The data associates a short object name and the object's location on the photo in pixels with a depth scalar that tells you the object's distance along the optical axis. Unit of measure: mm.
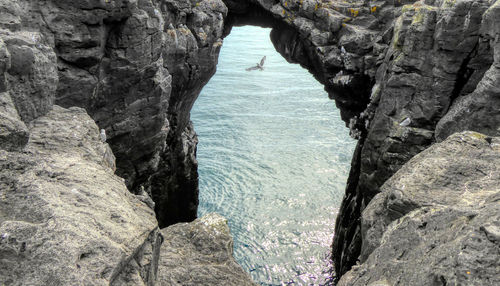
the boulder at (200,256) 7820
